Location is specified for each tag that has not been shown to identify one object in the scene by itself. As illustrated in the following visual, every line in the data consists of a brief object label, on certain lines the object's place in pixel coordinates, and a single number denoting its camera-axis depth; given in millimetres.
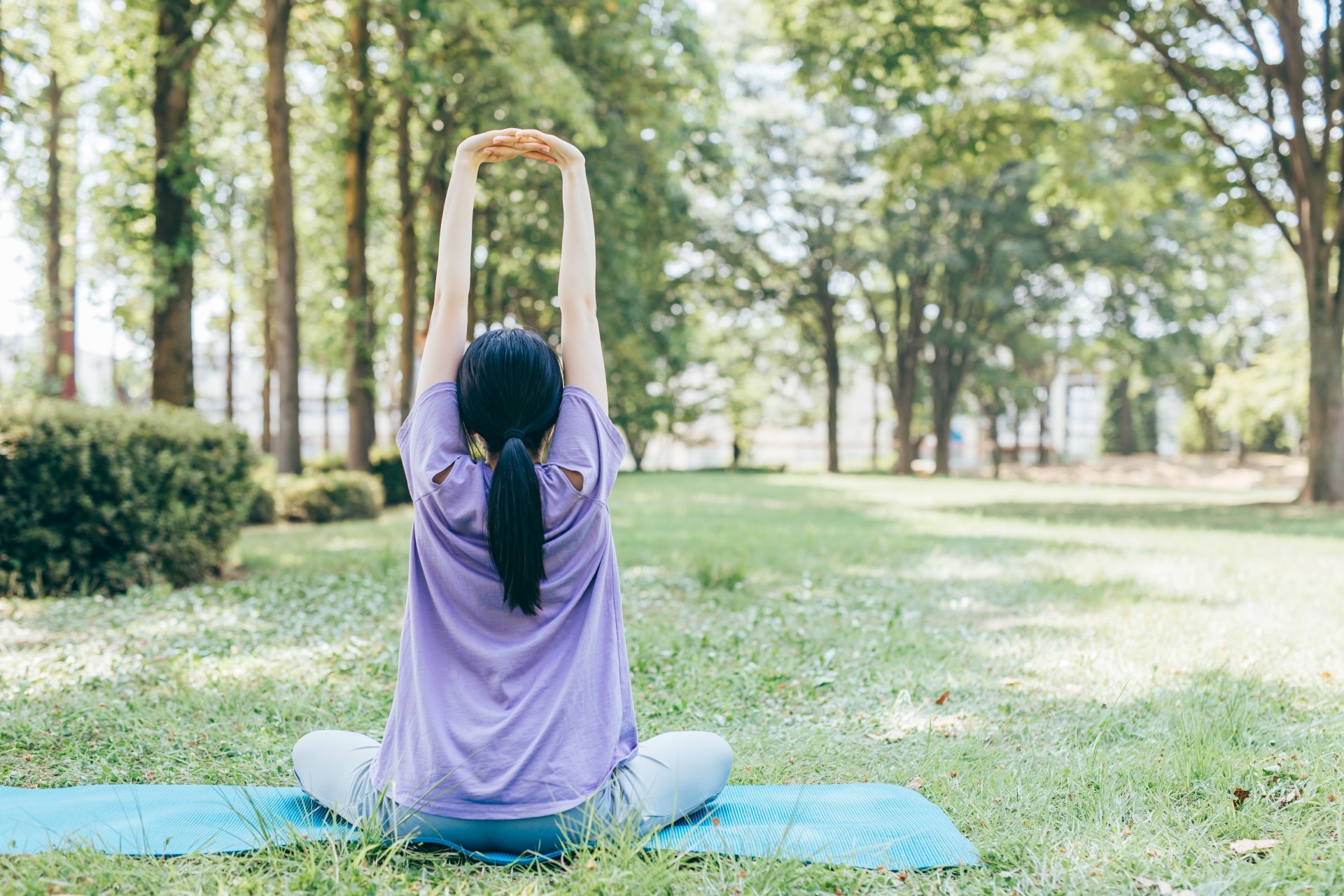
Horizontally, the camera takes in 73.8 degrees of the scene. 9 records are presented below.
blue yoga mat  2662
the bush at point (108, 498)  6938
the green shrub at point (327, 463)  21653
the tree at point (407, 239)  16984
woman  2361
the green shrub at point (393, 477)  18422
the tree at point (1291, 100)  14594
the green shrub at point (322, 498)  14039
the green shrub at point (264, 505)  13484
